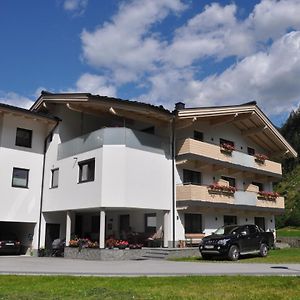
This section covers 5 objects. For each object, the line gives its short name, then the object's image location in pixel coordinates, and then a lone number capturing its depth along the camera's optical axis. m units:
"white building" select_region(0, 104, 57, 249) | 18.17
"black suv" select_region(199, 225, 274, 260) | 14.43
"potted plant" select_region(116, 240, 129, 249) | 15.93
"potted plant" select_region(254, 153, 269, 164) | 22.94
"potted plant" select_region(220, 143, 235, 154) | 20.38
